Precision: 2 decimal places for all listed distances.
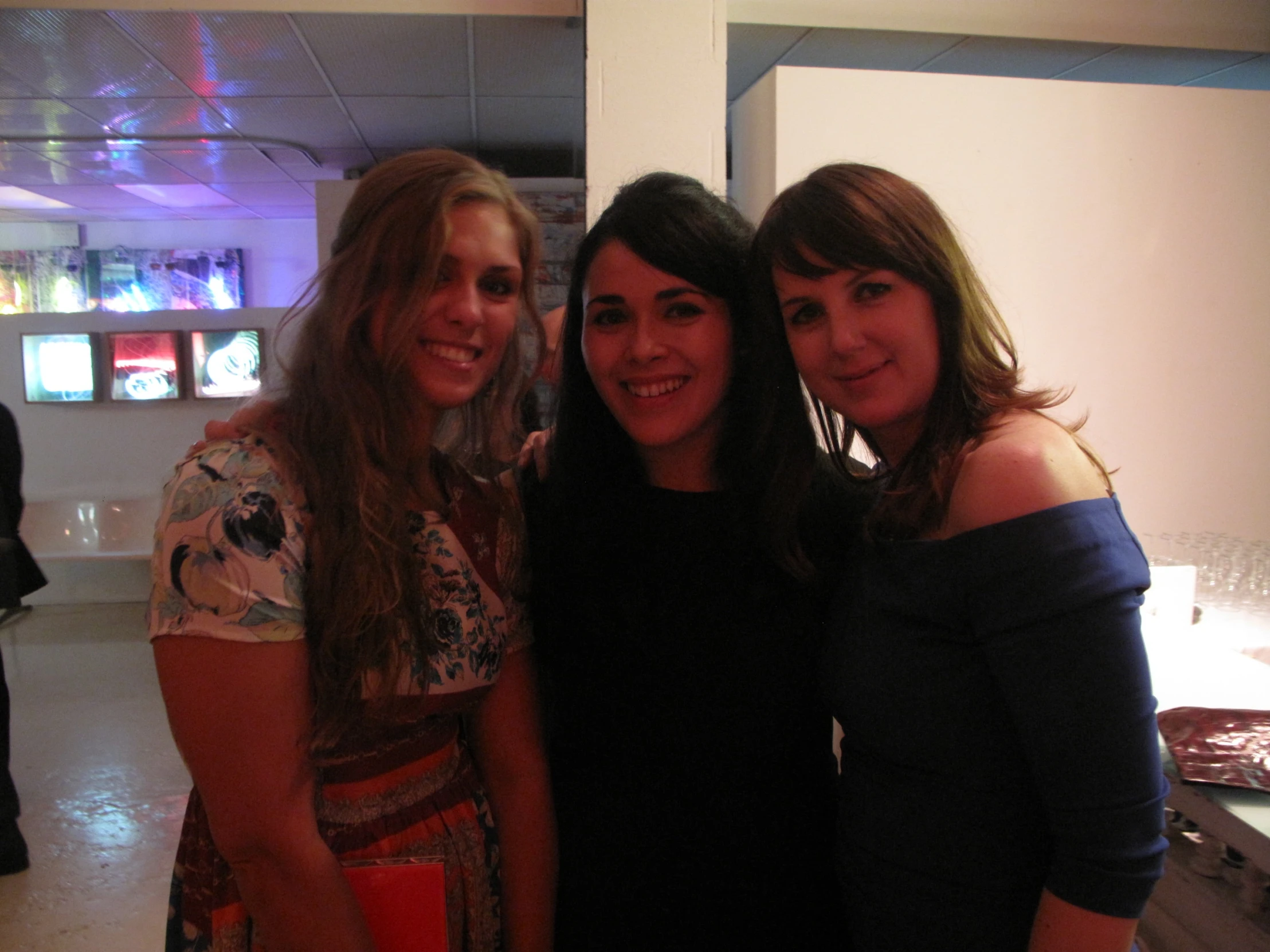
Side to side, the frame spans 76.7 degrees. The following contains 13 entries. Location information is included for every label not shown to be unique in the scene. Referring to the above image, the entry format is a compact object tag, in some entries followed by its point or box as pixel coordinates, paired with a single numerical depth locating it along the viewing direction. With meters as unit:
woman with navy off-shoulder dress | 0.80
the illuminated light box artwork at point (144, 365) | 6.47
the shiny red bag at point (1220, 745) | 1.27
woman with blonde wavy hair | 0.88
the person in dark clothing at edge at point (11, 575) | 2.76
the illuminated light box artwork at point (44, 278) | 7.68
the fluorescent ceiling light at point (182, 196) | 6.50
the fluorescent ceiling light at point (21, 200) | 6.57
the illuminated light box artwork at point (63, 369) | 6.41
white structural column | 2.67
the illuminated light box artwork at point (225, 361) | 6.53
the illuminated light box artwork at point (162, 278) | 7.68
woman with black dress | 1.14
